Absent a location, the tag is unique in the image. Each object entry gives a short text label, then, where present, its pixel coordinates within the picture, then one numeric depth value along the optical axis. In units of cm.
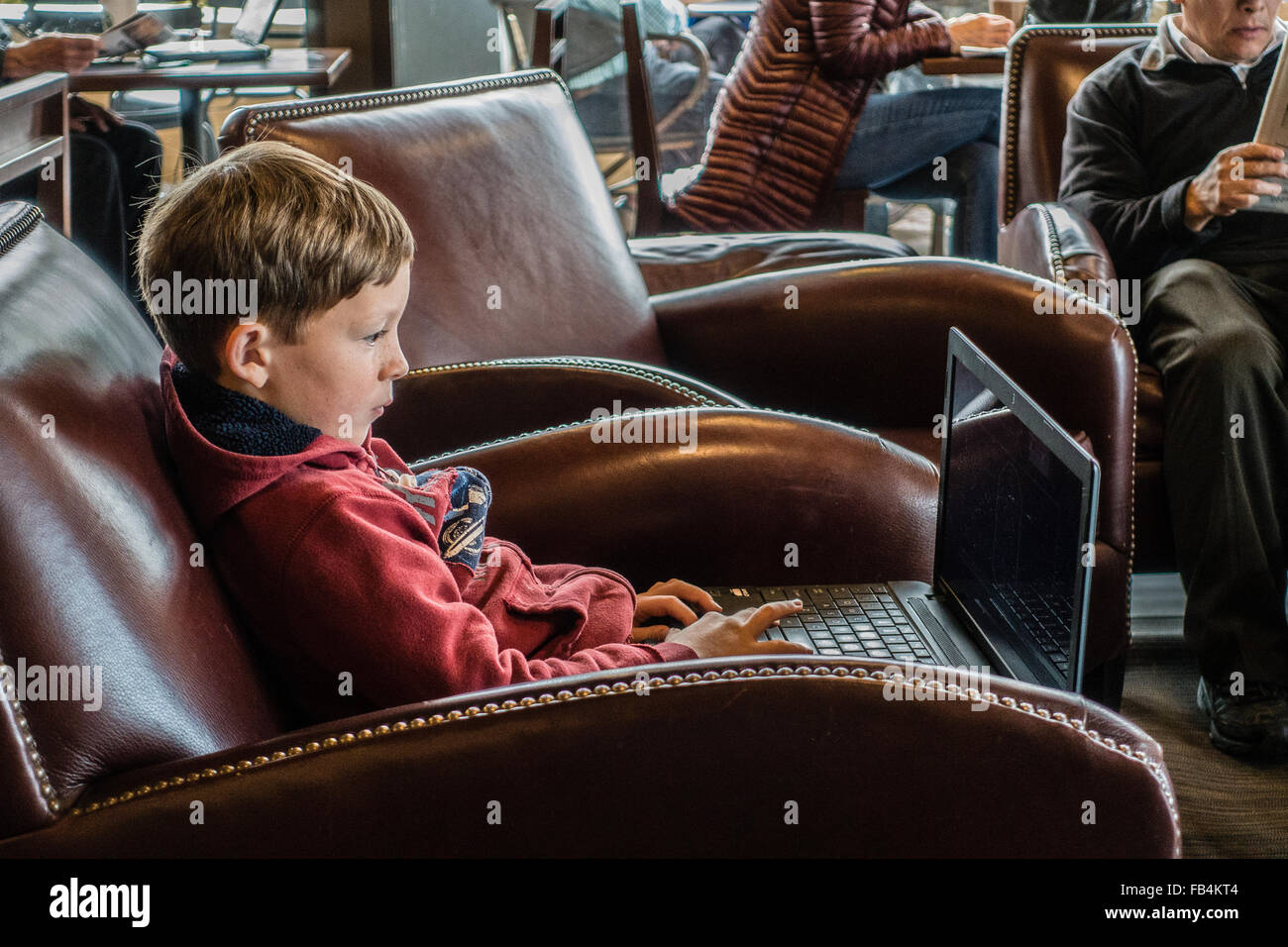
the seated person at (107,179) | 328
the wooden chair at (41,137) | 240
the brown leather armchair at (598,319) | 151
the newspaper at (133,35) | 320
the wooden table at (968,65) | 298
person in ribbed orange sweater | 282
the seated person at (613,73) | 328
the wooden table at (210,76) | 315
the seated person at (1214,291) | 175
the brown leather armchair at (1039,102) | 231
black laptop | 100
